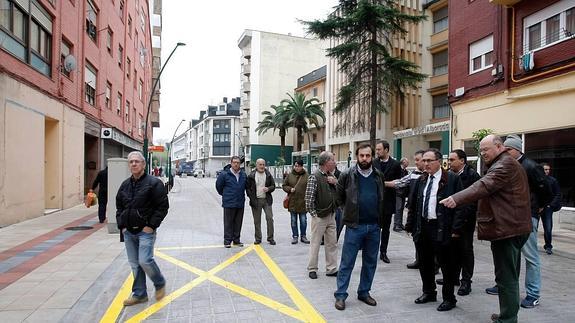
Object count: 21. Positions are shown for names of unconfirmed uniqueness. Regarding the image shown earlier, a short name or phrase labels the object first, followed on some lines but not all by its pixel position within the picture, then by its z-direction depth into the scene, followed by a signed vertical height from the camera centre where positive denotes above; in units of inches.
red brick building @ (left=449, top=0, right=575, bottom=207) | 481.7 +109.4
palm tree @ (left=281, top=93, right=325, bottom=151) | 1808.6 +206.0
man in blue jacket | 338.0 -30.2
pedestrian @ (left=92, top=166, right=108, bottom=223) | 458.3 -35.6
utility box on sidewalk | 419.2 -15.4
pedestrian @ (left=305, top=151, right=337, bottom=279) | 245.3 -29.3
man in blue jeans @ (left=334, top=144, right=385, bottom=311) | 190.2 -25.8
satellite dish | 617.0 +138.7
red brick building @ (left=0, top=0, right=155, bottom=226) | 451.2 +83.9
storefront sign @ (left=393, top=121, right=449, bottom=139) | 698.2 +54.4
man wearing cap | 192.5 -16.8
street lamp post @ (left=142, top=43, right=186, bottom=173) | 753.1 +167.0
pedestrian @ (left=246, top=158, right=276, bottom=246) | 353.7 -30.3
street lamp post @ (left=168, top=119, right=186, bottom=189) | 1261.8 -64.1
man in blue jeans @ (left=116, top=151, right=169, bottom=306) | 192.5 -26.0
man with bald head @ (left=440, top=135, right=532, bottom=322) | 156.6 -20.1
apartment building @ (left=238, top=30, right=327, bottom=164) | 2456.9 +481.6
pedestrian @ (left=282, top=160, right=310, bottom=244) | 336.2 -23.2
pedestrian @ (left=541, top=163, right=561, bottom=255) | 326.0 -44.9
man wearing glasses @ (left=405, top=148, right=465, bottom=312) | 182.1 -26.9
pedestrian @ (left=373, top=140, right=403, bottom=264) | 289.0 -4.6
